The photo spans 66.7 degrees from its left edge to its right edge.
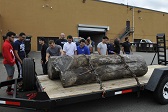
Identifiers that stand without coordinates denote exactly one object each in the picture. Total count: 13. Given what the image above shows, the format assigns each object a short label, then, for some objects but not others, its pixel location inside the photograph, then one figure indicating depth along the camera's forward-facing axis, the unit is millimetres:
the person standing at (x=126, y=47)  6073
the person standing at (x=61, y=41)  5081
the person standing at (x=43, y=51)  4627
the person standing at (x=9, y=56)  3507
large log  2701
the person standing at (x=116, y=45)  5717
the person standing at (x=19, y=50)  3864
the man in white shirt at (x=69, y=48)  4459
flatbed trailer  2177
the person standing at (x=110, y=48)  5702
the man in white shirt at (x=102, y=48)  5104
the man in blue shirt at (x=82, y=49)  4289
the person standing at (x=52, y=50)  4250
